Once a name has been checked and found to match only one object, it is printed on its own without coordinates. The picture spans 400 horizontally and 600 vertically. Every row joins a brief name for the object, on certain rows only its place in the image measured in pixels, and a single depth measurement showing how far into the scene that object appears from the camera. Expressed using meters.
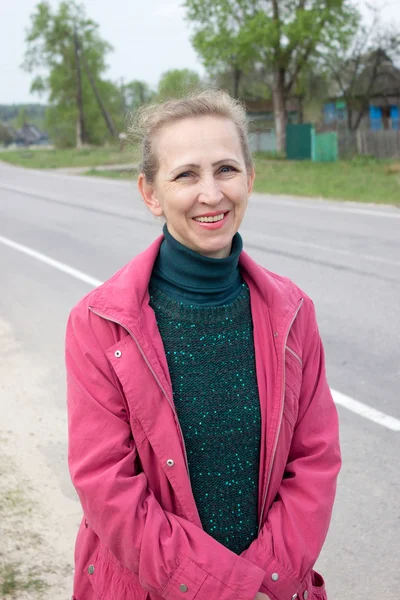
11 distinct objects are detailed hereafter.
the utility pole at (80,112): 63.71
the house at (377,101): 38.47
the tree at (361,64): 36.88
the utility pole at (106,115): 58.88
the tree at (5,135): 135.38
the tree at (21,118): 155.25
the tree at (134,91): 117.69
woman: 1.98
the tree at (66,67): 72.91
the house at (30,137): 141.38
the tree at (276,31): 36.00
